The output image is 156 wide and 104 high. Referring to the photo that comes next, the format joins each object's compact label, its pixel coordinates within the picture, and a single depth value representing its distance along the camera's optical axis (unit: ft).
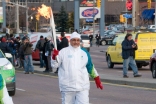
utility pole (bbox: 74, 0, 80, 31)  257.75
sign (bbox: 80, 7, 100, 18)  260.62
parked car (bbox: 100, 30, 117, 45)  228.22
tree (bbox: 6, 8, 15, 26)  353.31
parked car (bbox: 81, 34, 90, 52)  170.57
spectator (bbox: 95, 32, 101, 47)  219.61
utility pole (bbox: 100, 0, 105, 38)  261.09
